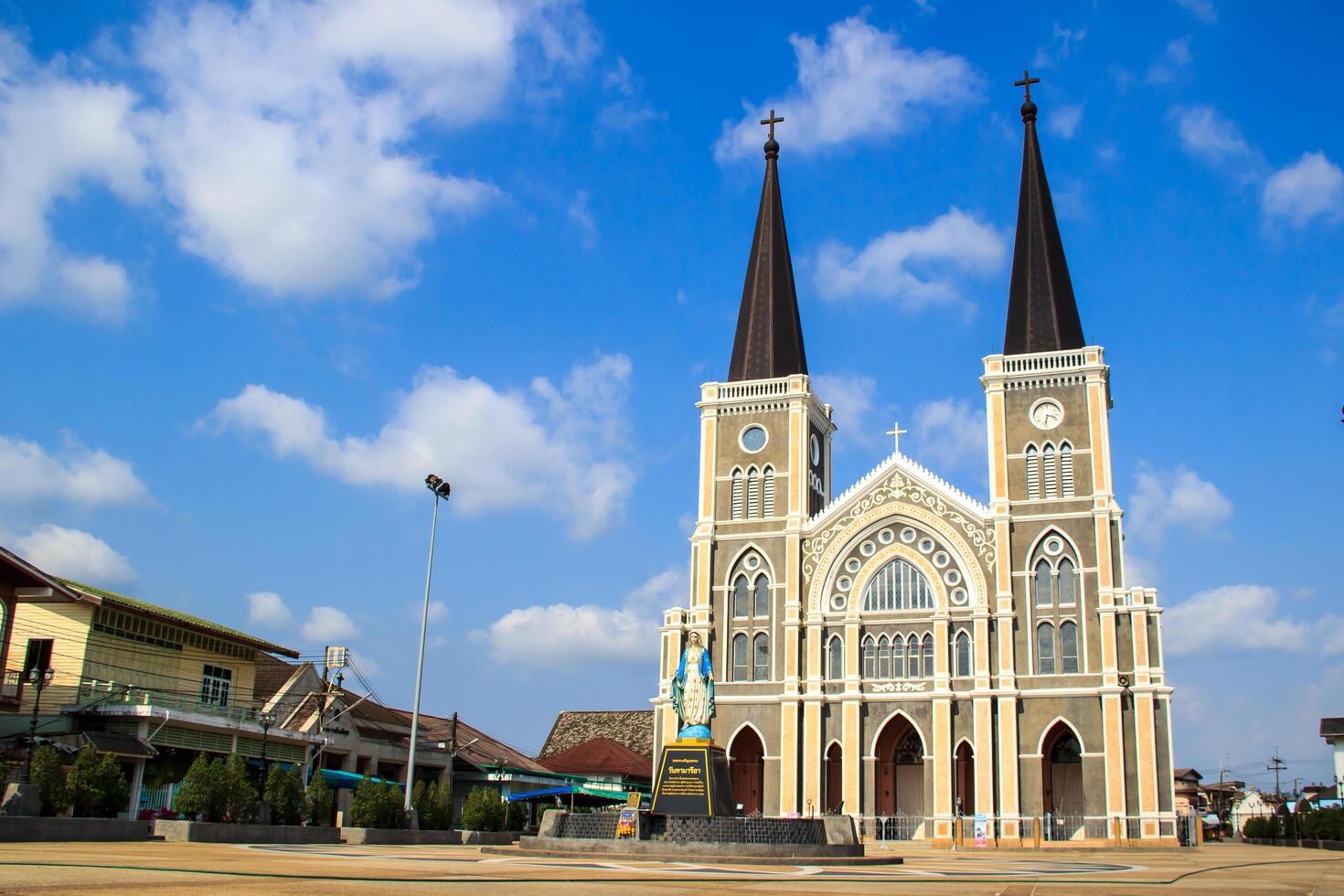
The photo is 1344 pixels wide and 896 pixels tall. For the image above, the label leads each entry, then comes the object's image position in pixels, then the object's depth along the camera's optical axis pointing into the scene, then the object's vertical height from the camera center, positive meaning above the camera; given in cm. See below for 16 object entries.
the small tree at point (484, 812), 3391 -122
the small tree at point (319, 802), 3050 -101
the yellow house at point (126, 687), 3438 +195
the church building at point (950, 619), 4559 +661
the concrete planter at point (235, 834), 2392 -157
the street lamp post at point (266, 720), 3192 +110
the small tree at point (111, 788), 2582 -75
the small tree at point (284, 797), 2894 -88
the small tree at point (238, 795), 2748 -83
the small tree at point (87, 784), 2503 -67
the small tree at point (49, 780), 2397 -58
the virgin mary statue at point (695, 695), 2984 +200
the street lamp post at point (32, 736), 2264 +25
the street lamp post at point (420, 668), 3272 +265
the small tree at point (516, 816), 4222 -168
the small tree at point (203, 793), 2673 -80
